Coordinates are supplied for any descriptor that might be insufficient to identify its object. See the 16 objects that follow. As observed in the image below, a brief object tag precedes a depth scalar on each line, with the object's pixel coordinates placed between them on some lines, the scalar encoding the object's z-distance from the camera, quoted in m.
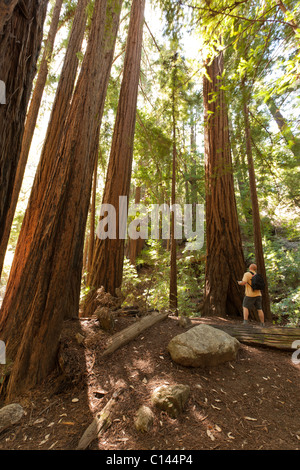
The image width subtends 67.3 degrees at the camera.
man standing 4.69
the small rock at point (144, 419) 1.86
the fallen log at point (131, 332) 2.90
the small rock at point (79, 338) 2.90
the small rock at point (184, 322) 3.54
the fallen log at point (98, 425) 1.78
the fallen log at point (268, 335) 3.22
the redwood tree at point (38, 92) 5.94
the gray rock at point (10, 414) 2.06
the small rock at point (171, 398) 1.99
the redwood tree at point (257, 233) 5.36
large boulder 2.60
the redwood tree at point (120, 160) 4.82
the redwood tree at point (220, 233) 5.25
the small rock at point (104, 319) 3.18
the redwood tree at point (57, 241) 2.54
